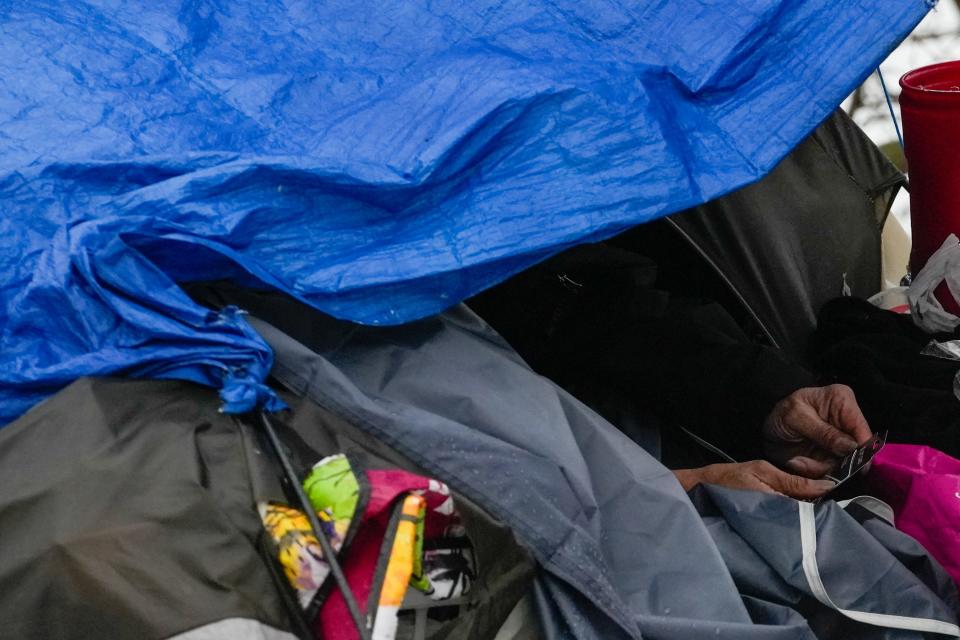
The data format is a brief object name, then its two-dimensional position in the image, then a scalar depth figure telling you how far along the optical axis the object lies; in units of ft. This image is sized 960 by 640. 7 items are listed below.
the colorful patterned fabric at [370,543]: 15.45
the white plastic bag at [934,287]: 17.43
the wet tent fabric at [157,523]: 15.28
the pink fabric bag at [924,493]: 16.39
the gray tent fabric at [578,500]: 15.79
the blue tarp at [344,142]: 15.87
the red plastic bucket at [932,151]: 17.55
